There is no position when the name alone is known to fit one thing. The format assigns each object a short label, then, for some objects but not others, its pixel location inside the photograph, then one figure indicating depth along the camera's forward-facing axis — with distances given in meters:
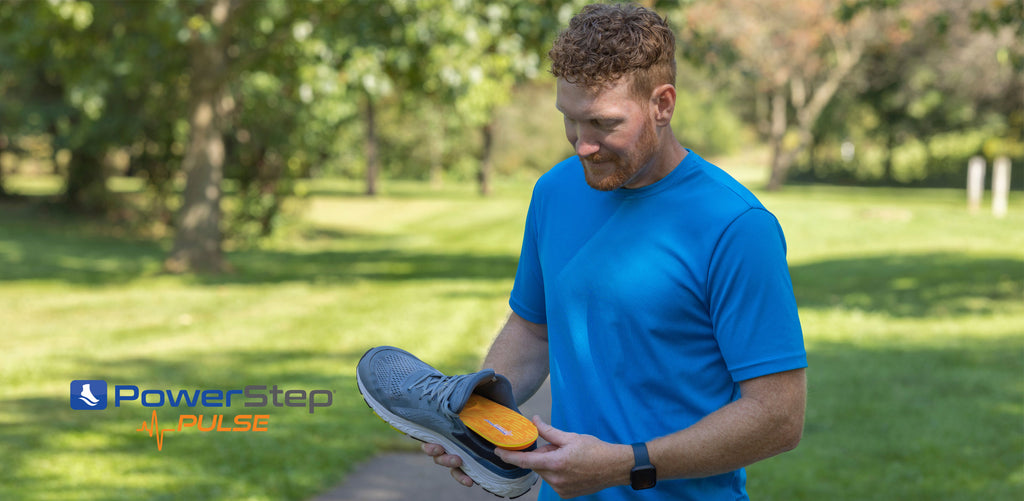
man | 1.97
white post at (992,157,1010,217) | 26.73
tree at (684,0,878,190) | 34.75
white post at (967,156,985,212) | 28.12
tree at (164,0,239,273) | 15.80
